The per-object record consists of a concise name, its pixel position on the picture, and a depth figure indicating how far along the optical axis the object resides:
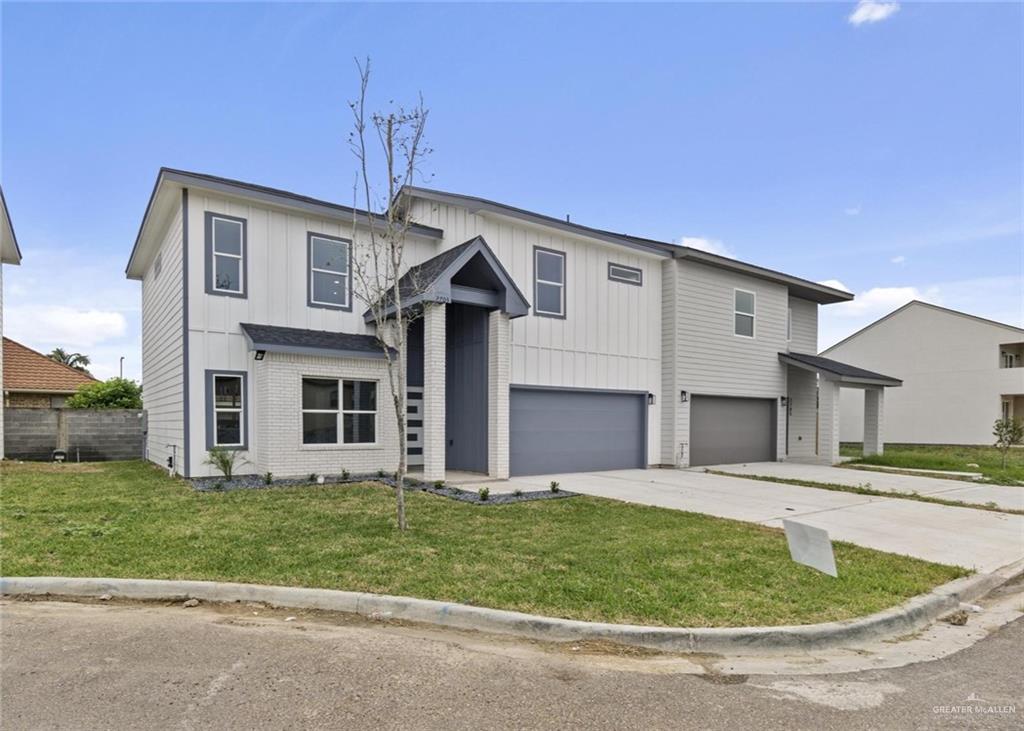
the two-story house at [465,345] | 11.65
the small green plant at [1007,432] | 17.58
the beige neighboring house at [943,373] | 28.16
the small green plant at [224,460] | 10.89
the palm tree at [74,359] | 63.46
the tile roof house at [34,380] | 21.50
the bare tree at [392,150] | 7.51
